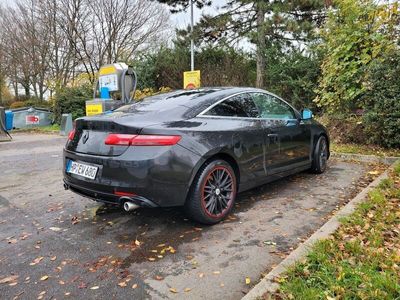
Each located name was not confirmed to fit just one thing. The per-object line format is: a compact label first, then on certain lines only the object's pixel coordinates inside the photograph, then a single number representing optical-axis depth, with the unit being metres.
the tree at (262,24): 13.34
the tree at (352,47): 7.52
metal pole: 15.96
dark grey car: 3.15
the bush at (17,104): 27.44
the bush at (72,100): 17.45
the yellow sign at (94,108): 9.77
